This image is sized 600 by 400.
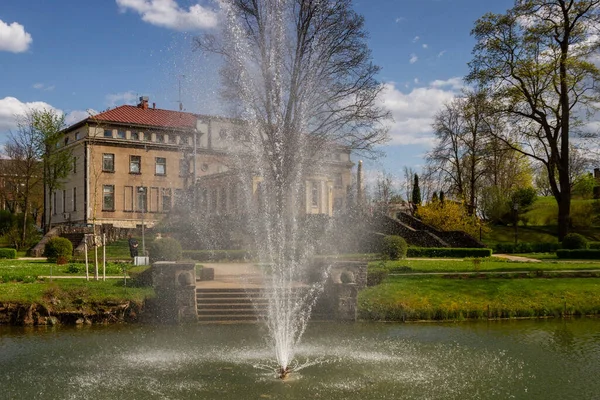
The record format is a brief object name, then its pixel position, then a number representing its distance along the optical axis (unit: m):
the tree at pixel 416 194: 56.41
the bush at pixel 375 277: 20.40
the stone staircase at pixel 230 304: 17.41
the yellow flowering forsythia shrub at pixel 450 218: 43.31
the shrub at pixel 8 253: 33.28
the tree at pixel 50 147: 45.09
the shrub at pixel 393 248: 29.12
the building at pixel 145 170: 53.09
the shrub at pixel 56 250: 30.27
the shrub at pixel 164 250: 25.34
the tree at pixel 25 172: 46.00
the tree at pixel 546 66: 34.88
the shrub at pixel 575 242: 35.28
